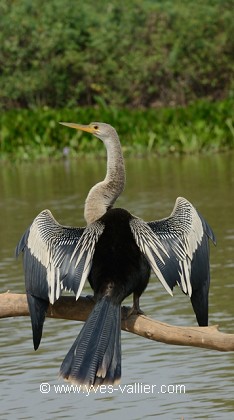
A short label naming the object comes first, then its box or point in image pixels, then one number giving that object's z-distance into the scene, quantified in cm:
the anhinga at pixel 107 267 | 1127
